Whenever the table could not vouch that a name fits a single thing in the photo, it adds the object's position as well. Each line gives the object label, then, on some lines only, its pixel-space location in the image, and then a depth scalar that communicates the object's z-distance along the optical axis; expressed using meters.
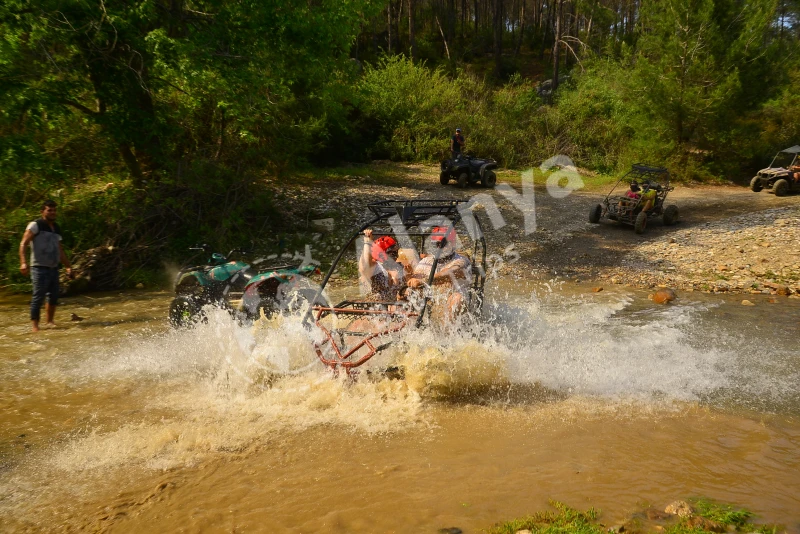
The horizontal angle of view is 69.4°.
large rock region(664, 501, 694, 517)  3.92
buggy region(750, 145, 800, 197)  16.69
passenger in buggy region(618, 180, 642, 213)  13.77
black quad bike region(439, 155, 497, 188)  18.00
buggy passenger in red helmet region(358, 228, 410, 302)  6.80
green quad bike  7.32
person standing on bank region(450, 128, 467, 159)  18.27
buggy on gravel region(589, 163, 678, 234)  13.70
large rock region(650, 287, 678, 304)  9.39
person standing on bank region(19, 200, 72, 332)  8.00
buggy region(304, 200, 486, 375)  5.84
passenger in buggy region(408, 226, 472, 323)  6.55
